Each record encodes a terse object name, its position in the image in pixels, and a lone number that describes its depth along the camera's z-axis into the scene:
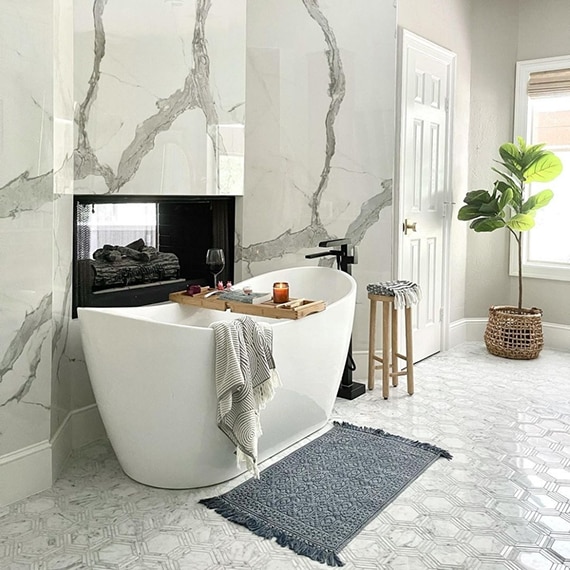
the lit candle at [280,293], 3.28
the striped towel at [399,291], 4.04
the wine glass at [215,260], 3.53
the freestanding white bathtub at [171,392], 2.60
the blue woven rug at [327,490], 2.46
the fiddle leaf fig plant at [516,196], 4.88
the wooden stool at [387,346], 4.07
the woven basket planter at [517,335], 5.02
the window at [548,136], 5.27
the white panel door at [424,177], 4.55
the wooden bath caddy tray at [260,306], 3.12
